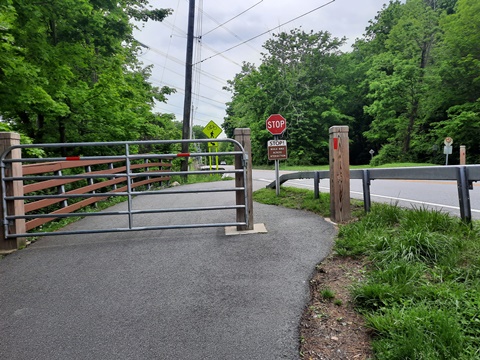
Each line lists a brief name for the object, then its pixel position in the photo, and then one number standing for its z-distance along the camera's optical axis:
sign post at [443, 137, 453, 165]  22.34
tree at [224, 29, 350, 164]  39.59
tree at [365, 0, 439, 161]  29.58
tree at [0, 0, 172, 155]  7.11
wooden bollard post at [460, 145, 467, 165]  19.72
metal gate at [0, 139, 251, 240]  4.04
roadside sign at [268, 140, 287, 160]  8.74
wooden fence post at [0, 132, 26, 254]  4.04
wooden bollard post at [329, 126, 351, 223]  4.74
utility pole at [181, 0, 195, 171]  17.41
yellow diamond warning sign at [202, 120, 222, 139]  17.77
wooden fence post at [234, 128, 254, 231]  4.49
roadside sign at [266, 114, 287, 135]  9.28
